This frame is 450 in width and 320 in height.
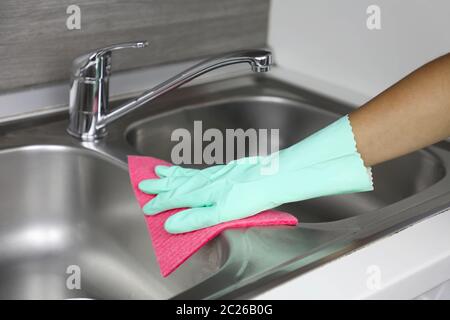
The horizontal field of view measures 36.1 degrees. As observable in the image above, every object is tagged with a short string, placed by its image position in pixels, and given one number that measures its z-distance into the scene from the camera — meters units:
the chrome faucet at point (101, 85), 1.05
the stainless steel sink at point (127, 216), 0.85
